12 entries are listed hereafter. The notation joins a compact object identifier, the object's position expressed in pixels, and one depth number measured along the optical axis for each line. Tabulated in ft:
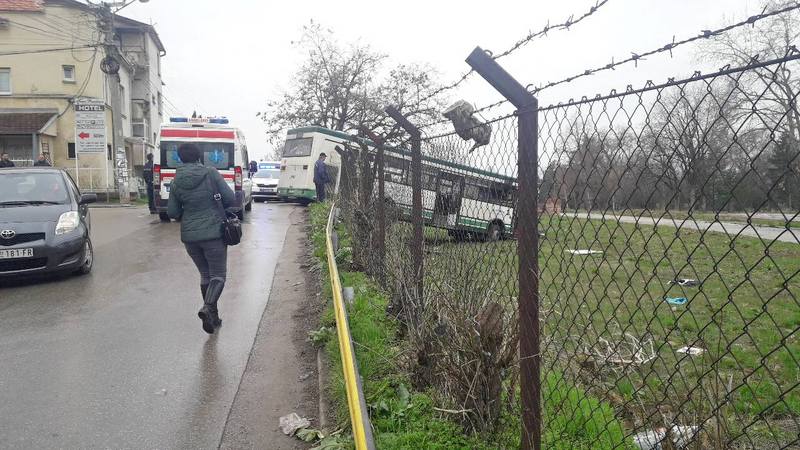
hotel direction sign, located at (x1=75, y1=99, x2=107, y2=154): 74.23
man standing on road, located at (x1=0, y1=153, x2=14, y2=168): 55.37
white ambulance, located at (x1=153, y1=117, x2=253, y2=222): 50.26
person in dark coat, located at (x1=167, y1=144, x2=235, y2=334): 19.90
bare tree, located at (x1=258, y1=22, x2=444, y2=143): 128.67
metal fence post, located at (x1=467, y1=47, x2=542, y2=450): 8.77
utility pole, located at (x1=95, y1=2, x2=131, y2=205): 76.69
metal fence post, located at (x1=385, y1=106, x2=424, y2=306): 15.81
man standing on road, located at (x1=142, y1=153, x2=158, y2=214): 60.13
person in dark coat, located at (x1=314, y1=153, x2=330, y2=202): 59.88
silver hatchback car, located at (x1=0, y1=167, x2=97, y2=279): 26.21
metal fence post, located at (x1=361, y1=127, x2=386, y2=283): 20.62
